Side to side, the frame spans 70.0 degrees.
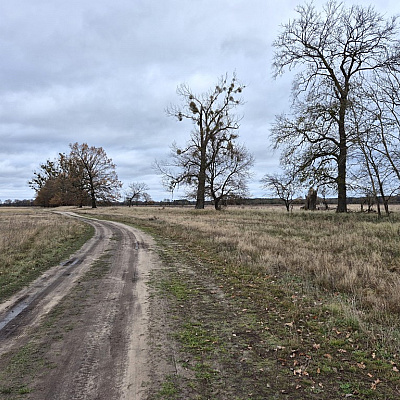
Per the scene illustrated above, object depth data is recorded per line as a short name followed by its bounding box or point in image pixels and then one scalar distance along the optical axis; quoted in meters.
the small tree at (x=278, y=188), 42.92
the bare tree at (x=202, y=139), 34.72
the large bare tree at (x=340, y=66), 20.02
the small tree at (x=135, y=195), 90.53
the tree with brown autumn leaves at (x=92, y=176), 56.91
